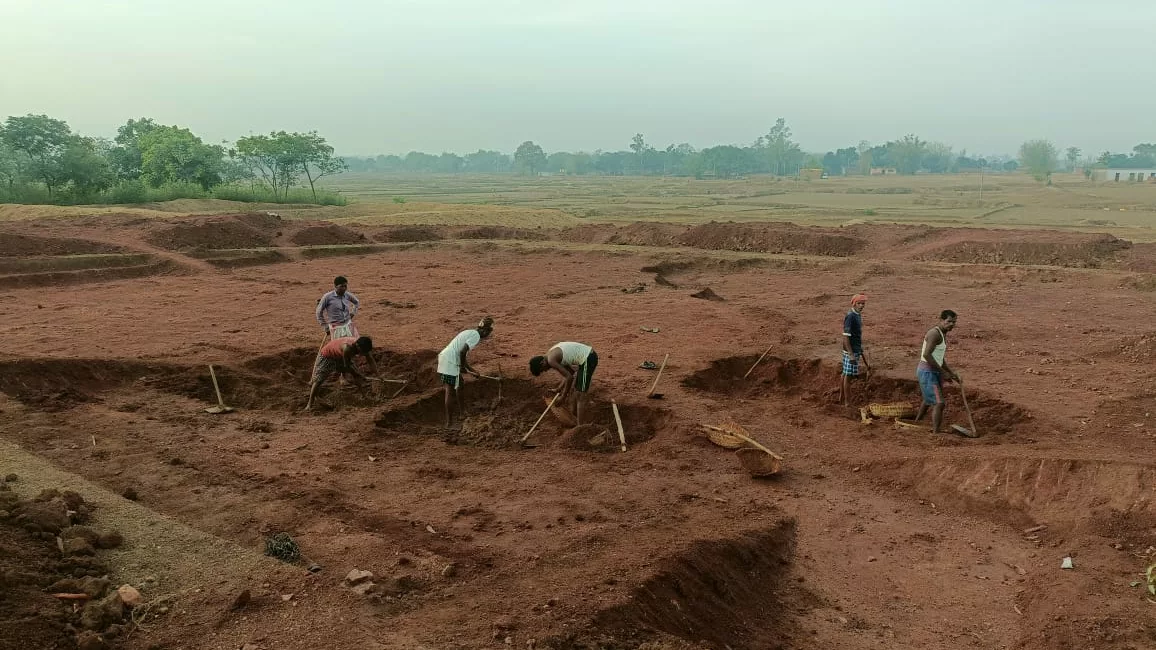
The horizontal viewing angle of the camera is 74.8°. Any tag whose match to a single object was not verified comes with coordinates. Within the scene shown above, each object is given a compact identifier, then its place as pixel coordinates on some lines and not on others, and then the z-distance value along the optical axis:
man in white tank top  9.18
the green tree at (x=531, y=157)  156.25
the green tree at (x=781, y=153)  126.25
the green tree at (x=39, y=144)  37.00
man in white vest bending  9.30
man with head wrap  10.38
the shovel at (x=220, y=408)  10.23
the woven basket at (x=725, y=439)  9.25
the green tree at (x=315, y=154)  47.62
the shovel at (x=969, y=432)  9.54
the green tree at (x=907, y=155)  128.50
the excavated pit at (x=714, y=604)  5.20
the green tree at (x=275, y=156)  46.91
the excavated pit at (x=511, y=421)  9.84
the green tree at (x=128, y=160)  46.38
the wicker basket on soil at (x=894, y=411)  10.17
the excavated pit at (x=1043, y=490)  7.28
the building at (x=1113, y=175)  81.30
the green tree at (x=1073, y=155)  158.88
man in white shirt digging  9.52
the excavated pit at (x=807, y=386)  10.26
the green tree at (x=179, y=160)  42.53
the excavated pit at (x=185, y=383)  10.75
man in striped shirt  11.41
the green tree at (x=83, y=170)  37.41
